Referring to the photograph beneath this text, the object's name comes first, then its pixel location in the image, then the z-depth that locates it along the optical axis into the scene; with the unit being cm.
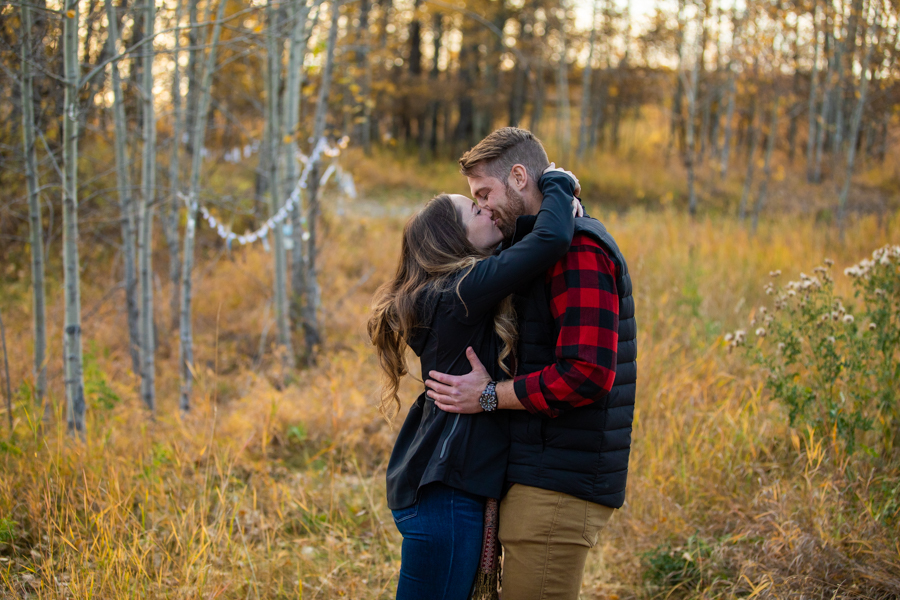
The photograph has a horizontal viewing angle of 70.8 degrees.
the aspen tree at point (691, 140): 1155
